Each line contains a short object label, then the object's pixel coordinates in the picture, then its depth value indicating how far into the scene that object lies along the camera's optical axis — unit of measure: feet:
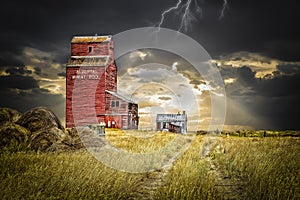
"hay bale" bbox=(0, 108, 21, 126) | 52.33
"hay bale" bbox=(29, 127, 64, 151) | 45.71
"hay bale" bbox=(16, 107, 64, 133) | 50.85
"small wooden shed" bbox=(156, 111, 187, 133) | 165.27
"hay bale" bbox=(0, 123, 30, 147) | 45.48
